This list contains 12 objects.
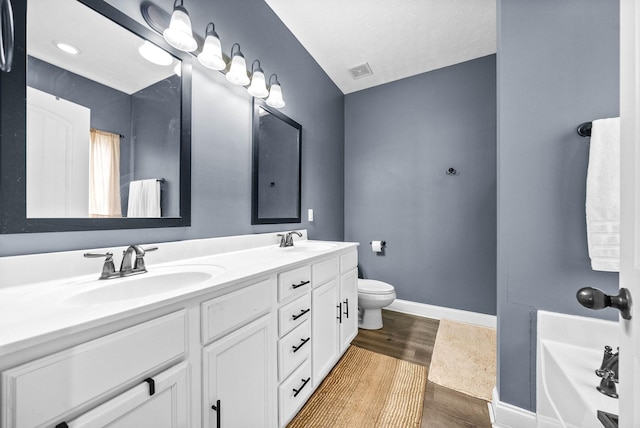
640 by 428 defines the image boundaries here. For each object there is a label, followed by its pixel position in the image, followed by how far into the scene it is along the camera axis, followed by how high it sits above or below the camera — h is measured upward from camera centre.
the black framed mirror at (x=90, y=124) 0.79 +0.35
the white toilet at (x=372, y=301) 2.15 -0.77
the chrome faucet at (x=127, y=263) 0.87 -0.19
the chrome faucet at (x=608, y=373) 0.84 -0.58
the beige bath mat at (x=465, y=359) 1.55 -1.08
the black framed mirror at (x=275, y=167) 1.68 +0.37
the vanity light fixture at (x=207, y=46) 1.12 +0.87
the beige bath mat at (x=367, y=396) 1.25 -1.07
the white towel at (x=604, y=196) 0.99 +0.08
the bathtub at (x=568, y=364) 0.91 -0.63
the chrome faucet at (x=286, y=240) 1.75 -0.19
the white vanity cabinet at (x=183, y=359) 0.46 -0.38
